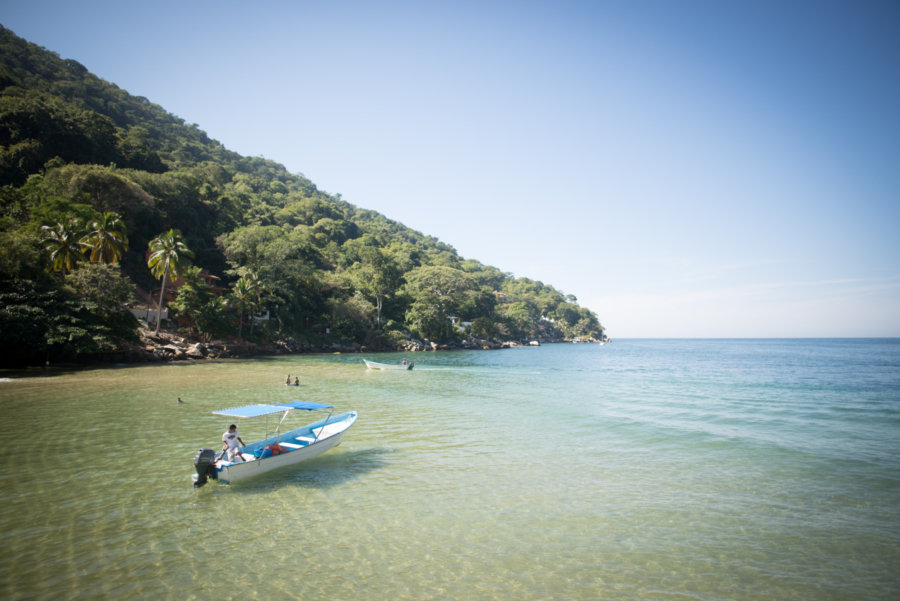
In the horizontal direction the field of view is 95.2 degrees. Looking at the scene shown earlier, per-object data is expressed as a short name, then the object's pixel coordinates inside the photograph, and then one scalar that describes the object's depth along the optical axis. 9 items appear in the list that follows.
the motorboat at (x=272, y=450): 11.40
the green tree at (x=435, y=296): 78.31
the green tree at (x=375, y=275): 75.31
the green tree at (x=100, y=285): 33.22
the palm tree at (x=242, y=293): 50.54
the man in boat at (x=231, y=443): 11.84
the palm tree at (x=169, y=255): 41.81
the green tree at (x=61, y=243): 34.72
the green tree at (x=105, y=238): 38.53
